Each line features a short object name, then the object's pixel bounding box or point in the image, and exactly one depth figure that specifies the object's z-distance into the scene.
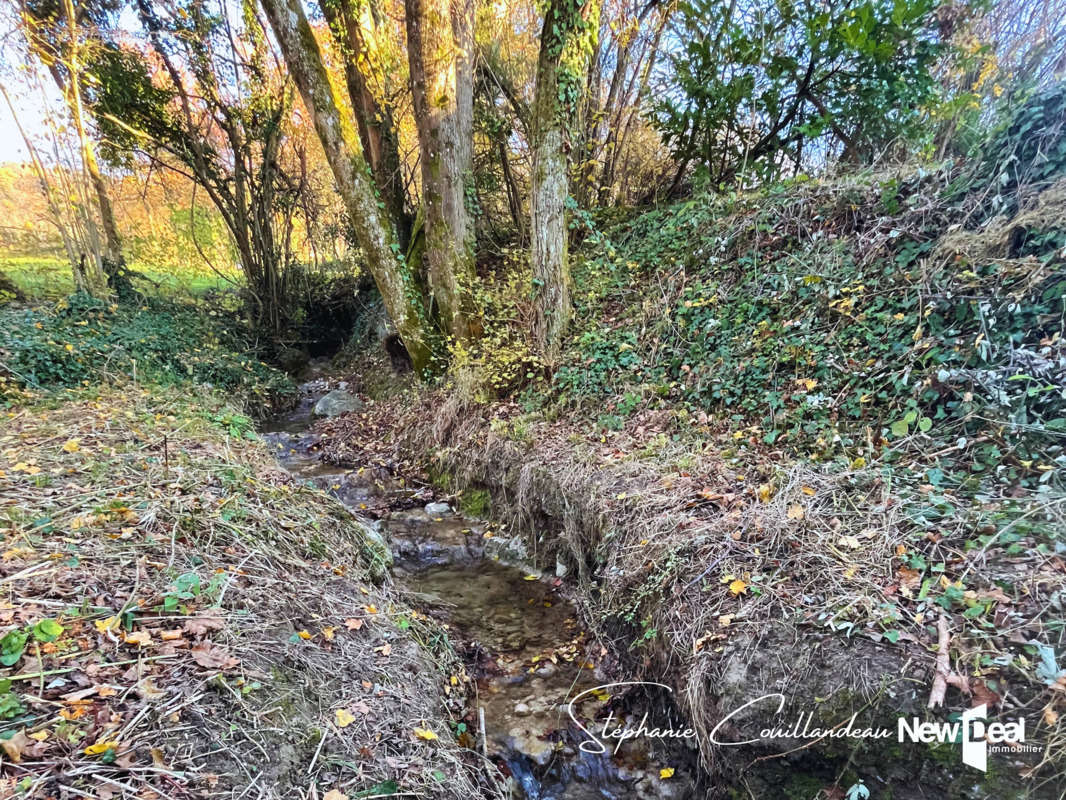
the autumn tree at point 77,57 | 6.62
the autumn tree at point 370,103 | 6.49
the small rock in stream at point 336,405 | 8.03
